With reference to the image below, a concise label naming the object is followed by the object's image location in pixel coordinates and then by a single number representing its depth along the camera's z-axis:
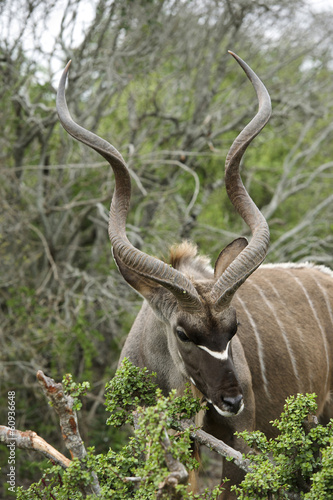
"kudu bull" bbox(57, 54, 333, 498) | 5.34
